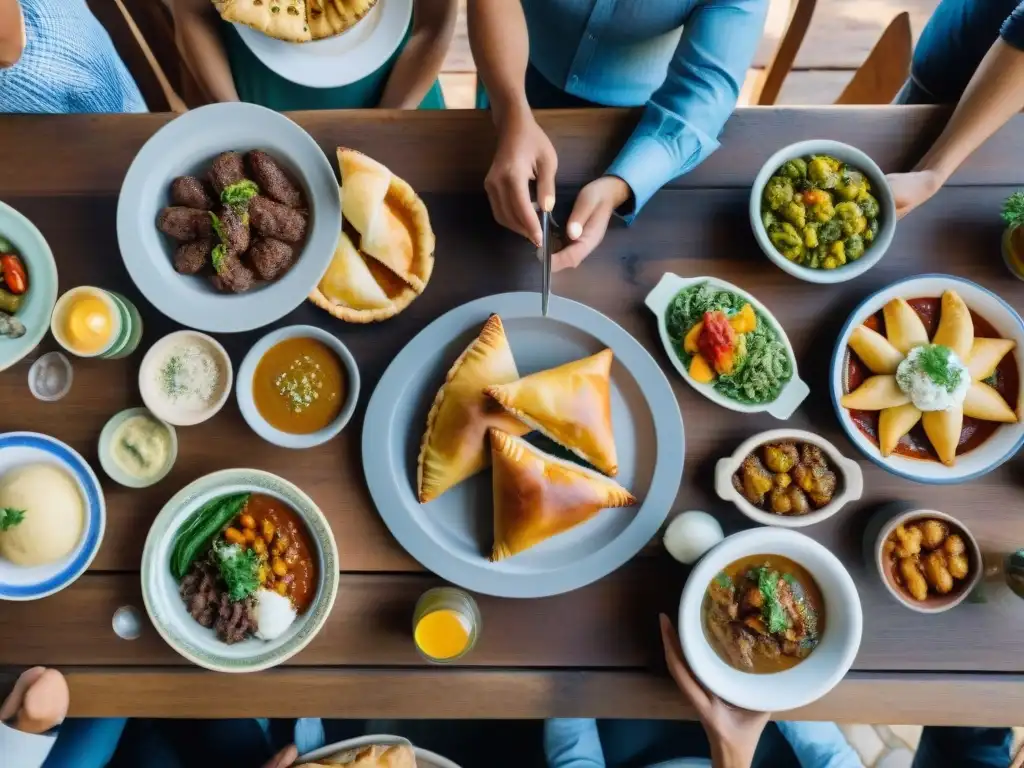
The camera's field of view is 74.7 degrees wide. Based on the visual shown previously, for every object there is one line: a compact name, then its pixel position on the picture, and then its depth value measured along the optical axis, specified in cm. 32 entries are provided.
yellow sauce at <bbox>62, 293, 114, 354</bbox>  146
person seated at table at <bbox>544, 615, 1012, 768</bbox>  177
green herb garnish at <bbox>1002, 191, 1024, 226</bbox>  152
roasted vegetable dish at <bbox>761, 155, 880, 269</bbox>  150
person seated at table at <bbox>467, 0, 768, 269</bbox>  151
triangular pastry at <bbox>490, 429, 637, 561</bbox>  149
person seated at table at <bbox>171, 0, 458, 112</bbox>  179
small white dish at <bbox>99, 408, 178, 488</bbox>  153
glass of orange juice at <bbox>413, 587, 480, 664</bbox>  142
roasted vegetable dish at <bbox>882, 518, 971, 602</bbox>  148
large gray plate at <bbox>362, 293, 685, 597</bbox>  153
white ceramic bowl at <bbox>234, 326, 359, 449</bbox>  151
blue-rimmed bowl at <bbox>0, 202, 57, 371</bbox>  151
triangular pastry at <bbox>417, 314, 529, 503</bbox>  153
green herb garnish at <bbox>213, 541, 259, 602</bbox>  147
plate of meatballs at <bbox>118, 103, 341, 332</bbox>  147
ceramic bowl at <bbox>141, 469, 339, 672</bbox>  148
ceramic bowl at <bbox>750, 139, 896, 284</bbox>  150
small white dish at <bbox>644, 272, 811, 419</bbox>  154
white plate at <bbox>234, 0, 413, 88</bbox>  158
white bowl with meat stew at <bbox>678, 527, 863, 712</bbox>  146
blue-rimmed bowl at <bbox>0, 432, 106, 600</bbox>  149
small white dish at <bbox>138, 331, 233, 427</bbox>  150
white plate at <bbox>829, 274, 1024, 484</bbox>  150
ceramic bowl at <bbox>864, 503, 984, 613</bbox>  147
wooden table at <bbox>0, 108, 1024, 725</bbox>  154
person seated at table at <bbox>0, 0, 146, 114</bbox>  150
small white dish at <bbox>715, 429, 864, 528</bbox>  148
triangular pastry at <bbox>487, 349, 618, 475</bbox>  152
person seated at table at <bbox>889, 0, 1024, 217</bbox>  152
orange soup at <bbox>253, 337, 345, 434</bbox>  153
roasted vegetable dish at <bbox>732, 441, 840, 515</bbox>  149
